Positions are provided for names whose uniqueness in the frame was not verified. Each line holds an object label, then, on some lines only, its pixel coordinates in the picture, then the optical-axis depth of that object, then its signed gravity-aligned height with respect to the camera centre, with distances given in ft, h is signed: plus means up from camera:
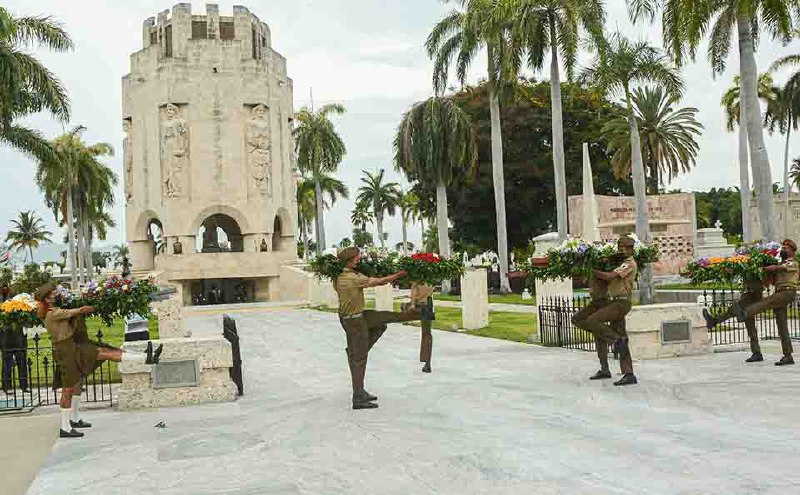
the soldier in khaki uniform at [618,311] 32.71 -1.99
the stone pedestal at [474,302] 68.80 -2.86
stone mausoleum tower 166.30 +30.12
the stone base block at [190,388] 33.01 -4.14
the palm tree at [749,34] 68.54 +20.89
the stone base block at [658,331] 42.22 -3.80
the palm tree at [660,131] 173.47 +29.51
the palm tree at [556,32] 95.96 +29.70
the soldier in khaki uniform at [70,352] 28.55 -2.50
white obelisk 101.94 +8.12
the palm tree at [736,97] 151.12 +32.18
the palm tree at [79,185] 169.27 +23.29
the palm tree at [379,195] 320.09 +33.09
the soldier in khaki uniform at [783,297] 36.47 -1.89
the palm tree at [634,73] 95.61 +23.67
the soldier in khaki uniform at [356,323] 30.32 -1.89
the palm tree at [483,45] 108.47 +33.51
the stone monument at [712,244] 134.21 +2.78
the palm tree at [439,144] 131.54 +21.89
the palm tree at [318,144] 199.11 +34.59
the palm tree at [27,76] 78.23 +22.86
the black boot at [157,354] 29.89 -2.73
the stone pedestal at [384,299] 93.04 -3.05
